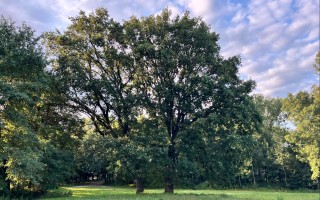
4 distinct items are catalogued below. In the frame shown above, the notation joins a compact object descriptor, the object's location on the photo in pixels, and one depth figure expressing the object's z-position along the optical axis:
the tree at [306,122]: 45.28
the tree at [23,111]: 18.67
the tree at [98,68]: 27.14
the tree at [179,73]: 26.33
